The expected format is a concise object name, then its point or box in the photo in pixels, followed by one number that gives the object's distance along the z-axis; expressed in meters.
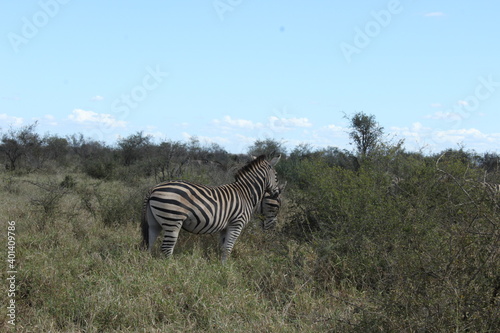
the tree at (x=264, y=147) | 20.65
